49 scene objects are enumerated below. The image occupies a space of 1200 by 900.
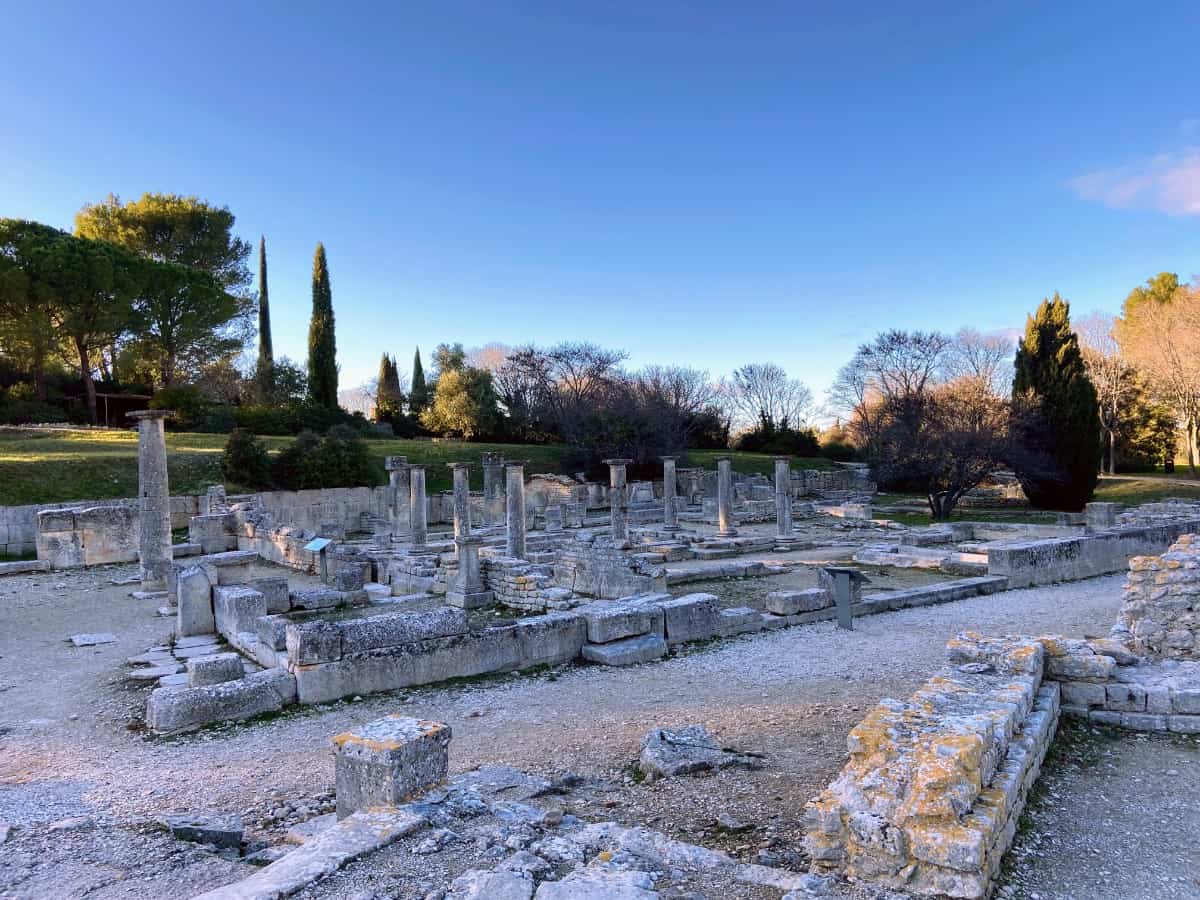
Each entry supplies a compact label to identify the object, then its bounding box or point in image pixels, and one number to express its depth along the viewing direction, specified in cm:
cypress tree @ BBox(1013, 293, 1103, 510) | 3052
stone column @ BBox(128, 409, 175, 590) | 1598
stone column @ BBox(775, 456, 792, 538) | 2341
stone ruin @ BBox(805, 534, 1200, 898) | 351
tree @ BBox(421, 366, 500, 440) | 4691
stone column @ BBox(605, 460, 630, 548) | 2155
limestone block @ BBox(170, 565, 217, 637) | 1101
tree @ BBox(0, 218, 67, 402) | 3253
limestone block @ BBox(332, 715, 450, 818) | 459
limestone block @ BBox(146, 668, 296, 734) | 720
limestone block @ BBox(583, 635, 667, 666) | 918
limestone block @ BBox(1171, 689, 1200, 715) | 608
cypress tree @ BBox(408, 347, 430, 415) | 5272
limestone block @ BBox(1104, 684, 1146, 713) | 620
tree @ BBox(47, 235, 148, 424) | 3331
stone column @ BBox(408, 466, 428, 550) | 2086
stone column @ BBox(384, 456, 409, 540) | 2139
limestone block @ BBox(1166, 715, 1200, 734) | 598
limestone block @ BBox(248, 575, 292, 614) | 1207
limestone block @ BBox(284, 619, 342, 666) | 800
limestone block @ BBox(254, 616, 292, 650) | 918
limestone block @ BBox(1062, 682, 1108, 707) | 631
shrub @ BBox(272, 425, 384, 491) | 2833
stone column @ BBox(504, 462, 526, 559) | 1770
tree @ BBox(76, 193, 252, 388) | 3881
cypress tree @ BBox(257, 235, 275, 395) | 5142
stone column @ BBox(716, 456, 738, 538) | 2408
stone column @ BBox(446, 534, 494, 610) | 1319
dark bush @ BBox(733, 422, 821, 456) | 5122
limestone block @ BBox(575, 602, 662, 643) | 949
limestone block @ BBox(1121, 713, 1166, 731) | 604
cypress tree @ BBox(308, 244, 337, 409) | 4834
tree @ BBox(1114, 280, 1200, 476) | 3616
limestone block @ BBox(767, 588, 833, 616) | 1144
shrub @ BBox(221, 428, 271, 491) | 2703
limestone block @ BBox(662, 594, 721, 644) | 1008
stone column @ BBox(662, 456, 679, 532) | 2561
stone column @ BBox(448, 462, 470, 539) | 1639
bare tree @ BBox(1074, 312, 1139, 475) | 4028
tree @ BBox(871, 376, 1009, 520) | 2789
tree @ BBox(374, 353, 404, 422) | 5194
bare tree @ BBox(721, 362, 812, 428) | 6512
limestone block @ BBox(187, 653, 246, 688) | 820
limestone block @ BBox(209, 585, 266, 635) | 1034
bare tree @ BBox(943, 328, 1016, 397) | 5112
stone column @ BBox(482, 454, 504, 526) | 2975
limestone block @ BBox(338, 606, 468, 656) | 828
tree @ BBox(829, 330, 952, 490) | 3453
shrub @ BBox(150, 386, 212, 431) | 3756
